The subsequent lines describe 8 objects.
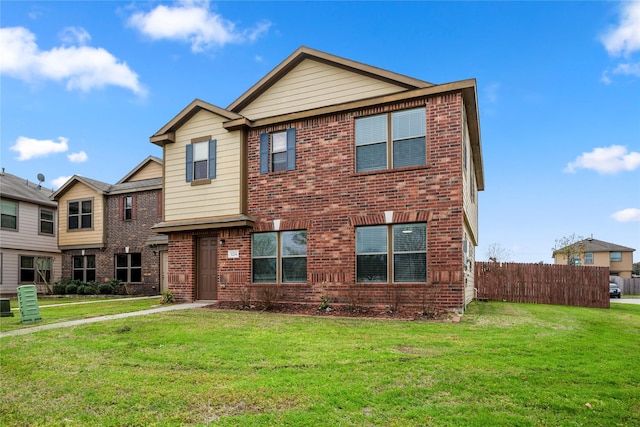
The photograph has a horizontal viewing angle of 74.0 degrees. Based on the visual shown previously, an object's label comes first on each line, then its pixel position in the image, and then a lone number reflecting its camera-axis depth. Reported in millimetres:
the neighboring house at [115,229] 21672
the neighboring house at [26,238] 22266
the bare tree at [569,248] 37250
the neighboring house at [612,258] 47188
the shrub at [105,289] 21173
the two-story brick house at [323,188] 11172
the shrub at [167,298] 14484
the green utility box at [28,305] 10383
